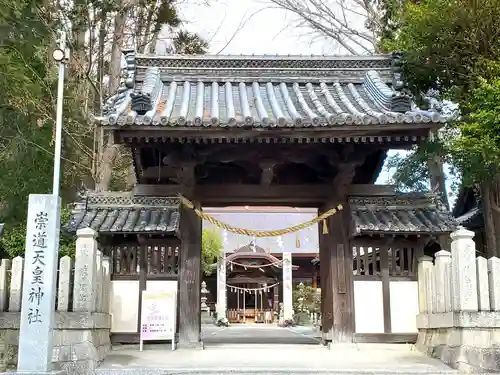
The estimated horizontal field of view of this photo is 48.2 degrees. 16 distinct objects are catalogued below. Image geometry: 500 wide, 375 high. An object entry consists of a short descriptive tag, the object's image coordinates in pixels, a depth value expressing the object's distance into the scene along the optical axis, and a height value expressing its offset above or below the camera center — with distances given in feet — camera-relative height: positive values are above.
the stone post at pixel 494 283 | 24.86 +0.05
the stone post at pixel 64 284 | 25.02 -0.04
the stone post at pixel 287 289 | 99.34 -0.93
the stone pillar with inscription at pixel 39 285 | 20.59 -0.08
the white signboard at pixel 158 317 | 29.07 -1.73
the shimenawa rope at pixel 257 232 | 30.35 +3.45
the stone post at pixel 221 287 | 100.63 -0.63
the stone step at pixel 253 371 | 22.74 -3.55
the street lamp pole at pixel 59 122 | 22.25 +6.56
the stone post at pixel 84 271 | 25.04 +0.54
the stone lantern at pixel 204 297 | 109.76 -2.65
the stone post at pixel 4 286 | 25.04 -0.14
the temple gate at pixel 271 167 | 27.35 +6.55
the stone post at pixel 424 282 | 29.86 +0.11
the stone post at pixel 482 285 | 25.05 -0.04
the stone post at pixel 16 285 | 24.94 -0.09
